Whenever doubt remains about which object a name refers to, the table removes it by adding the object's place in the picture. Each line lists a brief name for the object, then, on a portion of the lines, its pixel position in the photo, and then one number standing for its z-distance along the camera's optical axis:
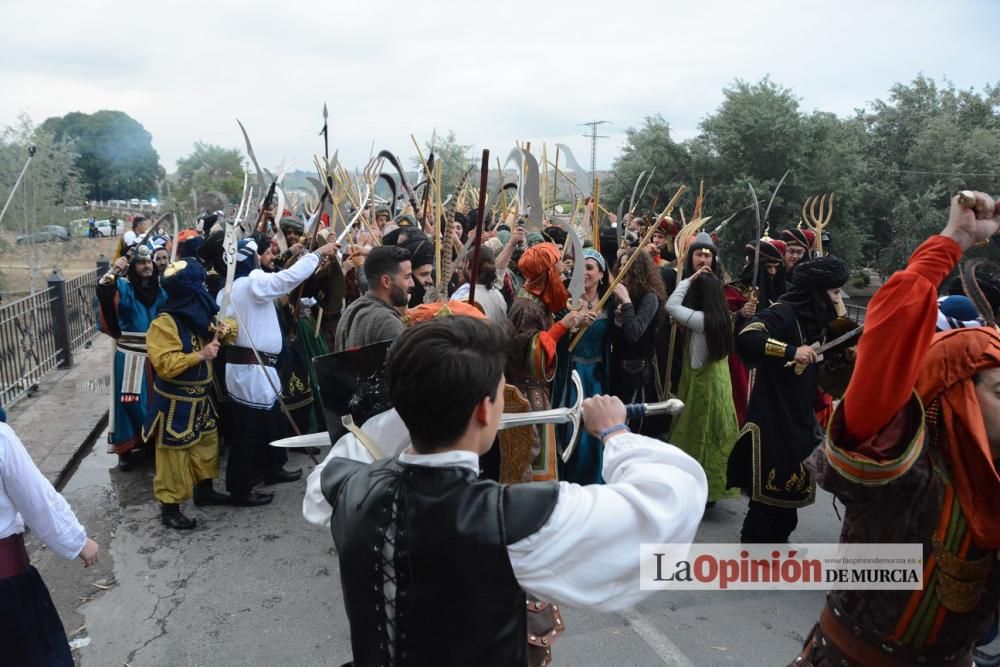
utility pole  21.56
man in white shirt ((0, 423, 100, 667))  2.23
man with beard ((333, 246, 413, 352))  3.28
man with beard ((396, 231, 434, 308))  4.35
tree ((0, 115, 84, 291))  18.12
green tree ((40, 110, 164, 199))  59.62
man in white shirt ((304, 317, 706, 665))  1.24
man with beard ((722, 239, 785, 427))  5.36
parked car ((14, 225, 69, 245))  21.25
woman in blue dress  4.23
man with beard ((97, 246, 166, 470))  5.23
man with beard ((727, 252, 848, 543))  3.71
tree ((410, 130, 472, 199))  26.12
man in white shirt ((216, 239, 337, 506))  4.44
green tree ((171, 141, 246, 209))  36.49
